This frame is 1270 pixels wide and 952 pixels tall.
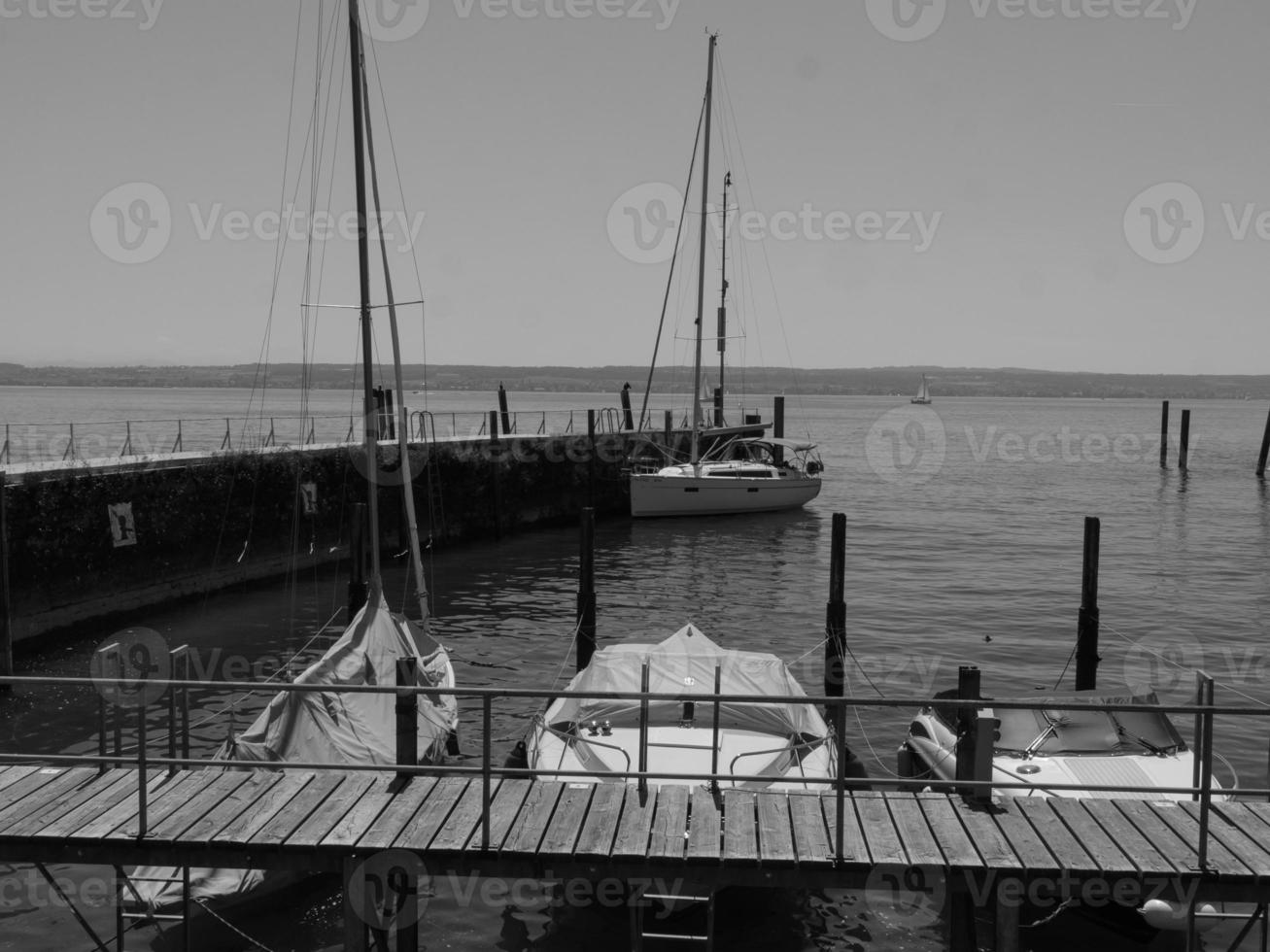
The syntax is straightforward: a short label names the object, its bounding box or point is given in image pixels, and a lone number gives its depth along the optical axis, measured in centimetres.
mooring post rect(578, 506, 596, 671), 2108
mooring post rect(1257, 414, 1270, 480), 6278
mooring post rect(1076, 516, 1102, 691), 2002
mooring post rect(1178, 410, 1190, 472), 7094
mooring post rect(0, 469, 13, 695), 1825
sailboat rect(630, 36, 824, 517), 4175
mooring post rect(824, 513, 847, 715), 2012
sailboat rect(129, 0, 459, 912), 1070
